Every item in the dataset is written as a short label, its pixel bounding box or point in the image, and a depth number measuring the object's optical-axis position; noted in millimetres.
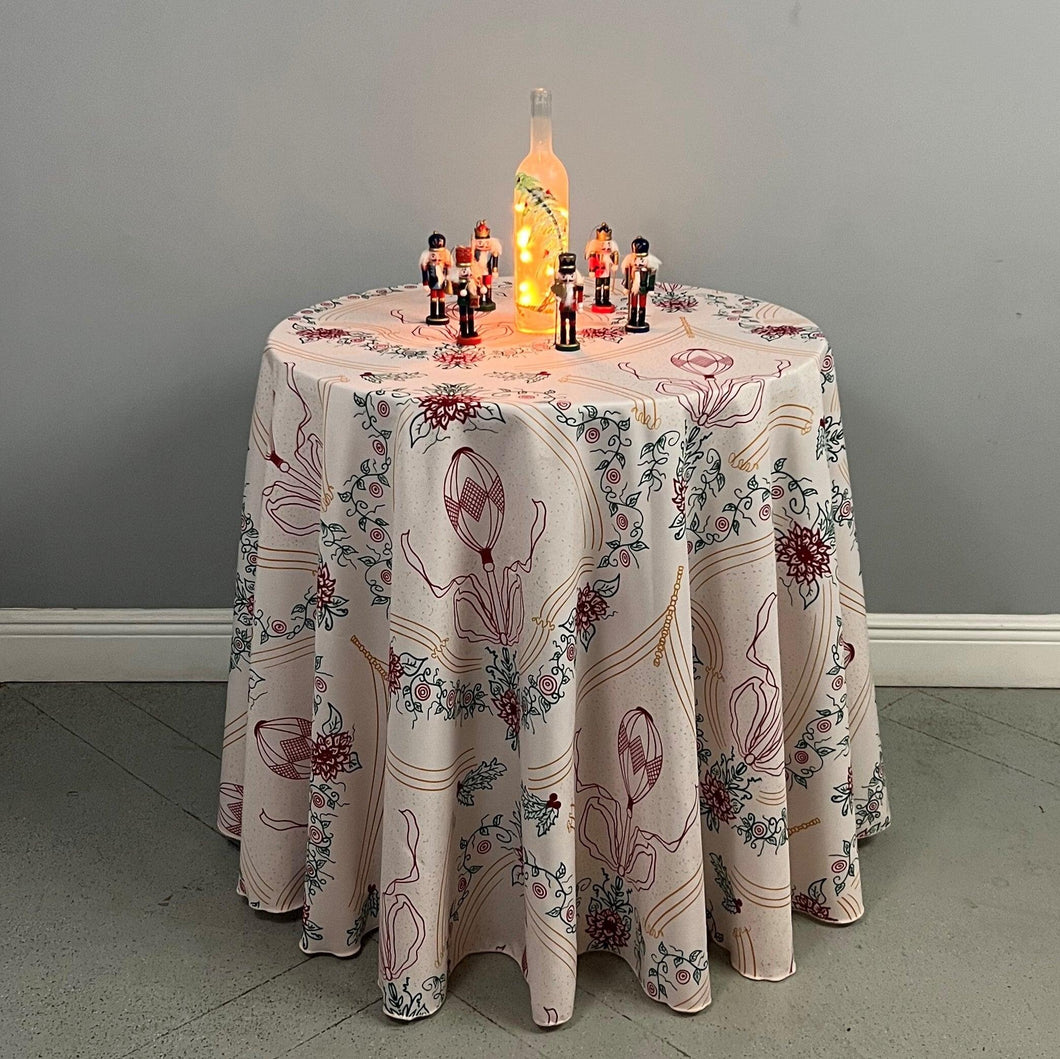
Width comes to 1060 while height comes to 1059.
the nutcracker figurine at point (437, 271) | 1572
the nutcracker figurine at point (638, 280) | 1551
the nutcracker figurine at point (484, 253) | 1555
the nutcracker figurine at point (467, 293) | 1486
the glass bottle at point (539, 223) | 1547
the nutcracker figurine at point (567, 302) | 1441
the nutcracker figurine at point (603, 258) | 1587
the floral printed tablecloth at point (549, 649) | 1273
